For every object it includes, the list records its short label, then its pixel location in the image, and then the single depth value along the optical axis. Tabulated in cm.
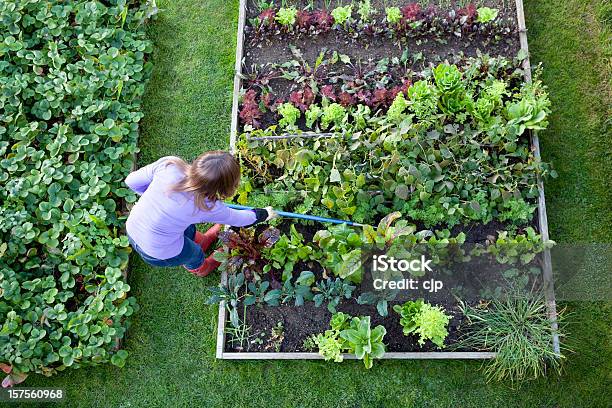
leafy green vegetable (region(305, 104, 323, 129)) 436
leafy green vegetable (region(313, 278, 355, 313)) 396
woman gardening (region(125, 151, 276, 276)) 290
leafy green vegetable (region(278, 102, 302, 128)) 438
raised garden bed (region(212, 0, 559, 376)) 396
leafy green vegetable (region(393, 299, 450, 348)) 372
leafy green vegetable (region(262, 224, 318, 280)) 399
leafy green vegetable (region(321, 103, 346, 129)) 430
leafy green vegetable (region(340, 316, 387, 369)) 371
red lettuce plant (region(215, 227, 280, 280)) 403
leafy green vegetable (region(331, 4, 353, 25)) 474
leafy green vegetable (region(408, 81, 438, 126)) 419
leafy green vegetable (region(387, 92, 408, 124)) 422
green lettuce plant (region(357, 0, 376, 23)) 479
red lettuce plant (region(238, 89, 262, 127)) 452
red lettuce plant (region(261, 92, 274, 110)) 457
